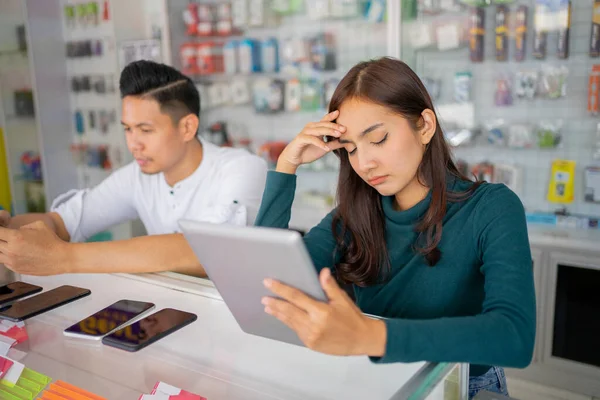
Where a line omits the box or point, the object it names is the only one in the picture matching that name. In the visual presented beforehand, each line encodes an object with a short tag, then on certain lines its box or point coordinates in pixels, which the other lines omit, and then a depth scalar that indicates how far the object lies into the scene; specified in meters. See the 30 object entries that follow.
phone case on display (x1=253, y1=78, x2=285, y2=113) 3.59
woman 0.93
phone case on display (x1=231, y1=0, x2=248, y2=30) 3.62
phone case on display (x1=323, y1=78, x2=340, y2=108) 3.35
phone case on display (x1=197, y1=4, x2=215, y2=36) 3.76
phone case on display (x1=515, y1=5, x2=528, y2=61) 2.77
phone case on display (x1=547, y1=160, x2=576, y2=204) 2.78
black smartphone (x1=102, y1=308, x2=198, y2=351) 1.12
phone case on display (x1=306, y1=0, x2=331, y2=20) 3.34
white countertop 0.95
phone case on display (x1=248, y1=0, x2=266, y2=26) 3.59
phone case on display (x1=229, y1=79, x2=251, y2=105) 3.72
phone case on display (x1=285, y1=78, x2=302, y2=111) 3.51
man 1.58
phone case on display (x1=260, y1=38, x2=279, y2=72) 3.58
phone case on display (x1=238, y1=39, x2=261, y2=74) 3.61
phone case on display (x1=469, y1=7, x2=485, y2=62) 2.84
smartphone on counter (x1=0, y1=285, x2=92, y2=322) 1.28
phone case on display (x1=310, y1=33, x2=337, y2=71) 3.38
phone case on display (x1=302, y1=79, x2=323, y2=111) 3.45
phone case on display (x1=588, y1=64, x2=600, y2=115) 2.62
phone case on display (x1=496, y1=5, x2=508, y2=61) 2.81
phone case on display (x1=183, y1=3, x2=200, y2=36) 3.81
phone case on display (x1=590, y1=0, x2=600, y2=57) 2.58
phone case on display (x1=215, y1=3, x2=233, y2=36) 3.71
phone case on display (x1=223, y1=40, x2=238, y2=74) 3.69
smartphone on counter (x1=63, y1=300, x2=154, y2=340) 1.17
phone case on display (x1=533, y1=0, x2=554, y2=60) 2.68
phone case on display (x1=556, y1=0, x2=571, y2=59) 2.63
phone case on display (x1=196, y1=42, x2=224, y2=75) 3.79
